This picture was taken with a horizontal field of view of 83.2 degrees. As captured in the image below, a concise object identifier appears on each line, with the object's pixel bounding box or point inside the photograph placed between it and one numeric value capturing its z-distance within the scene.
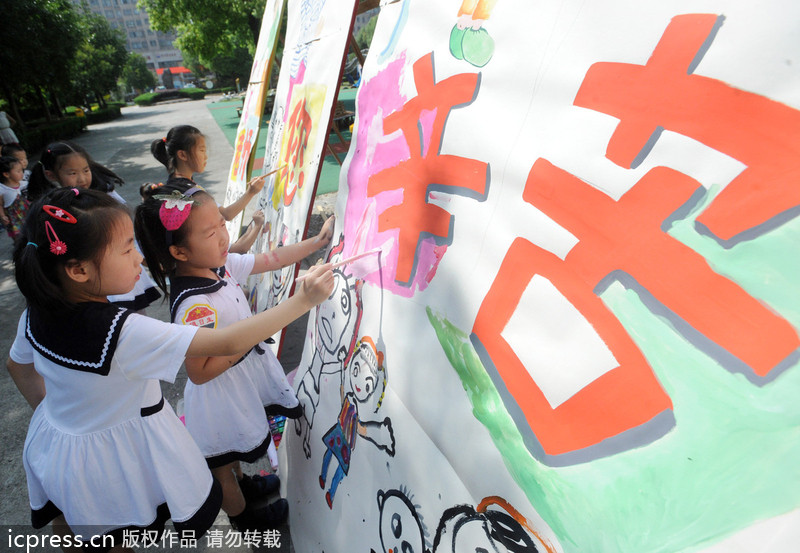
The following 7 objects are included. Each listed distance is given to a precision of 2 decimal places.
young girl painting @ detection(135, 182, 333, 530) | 1.32
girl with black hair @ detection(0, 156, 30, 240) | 3.38
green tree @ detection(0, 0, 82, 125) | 12.76
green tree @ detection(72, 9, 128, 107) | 26.11
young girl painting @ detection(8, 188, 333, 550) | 1.04
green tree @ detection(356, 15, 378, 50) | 31.79
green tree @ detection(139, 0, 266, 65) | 13.47
